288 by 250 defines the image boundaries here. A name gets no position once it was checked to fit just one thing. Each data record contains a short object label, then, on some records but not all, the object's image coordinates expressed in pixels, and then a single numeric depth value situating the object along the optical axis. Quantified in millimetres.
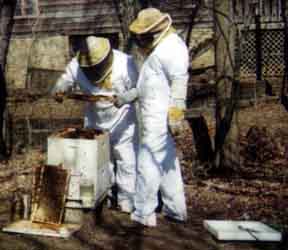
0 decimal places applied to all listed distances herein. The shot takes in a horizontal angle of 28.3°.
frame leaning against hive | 5262
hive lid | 5098
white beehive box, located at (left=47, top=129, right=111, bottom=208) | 5223
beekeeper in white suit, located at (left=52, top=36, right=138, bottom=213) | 5570
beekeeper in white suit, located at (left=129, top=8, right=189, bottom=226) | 5129
